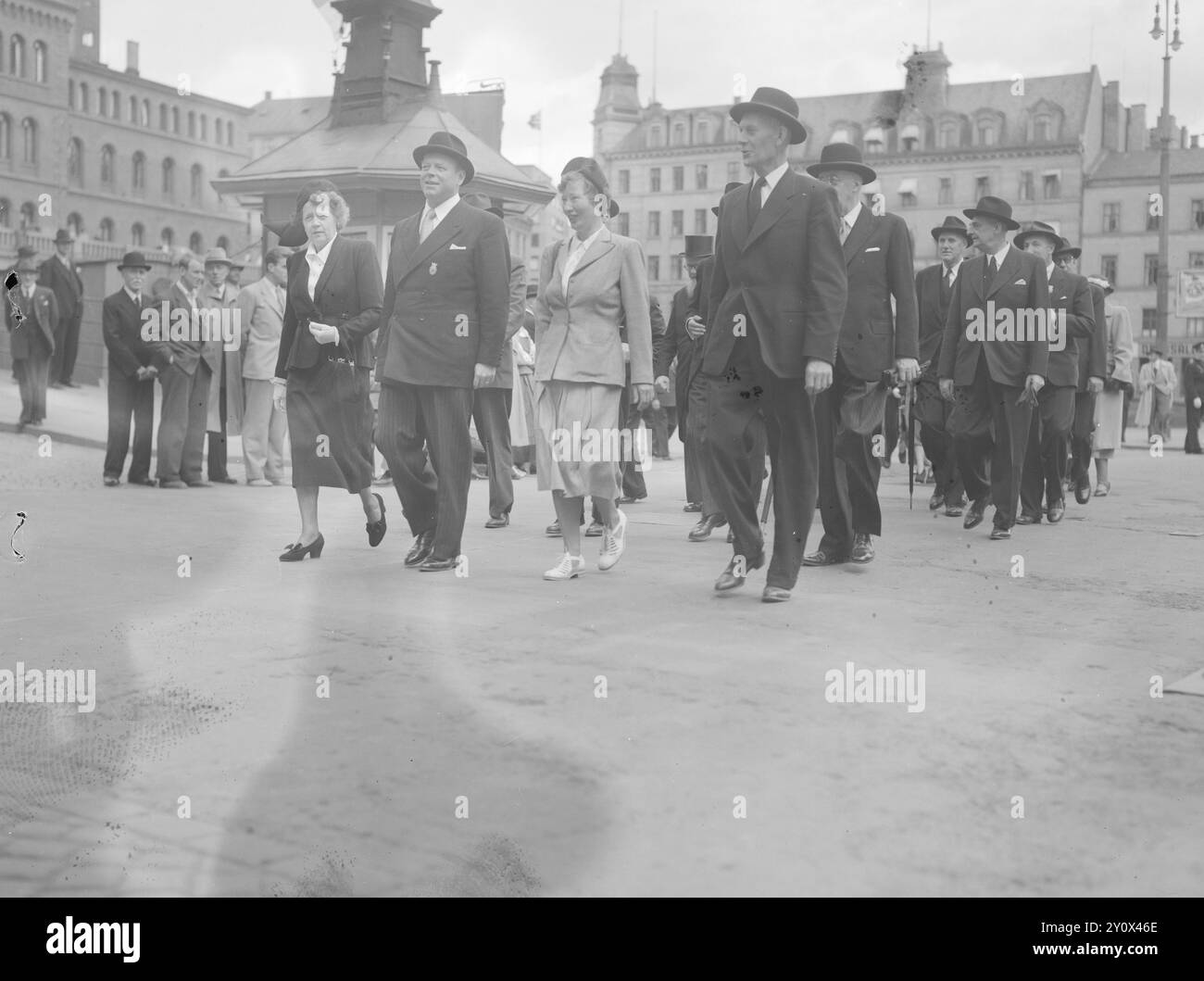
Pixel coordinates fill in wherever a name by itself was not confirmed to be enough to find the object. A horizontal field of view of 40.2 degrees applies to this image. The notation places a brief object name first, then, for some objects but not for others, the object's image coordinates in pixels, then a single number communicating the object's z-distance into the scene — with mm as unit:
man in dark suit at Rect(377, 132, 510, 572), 8297
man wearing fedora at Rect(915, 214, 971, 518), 12781
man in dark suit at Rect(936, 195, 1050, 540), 11016
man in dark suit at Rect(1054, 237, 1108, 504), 13406
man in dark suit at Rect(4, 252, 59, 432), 17609
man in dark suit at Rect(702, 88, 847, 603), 7484
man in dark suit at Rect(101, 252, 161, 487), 13688
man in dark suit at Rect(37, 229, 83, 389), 21250
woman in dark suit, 8664
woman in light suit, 8148
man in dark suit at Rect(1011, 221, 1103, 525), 12102
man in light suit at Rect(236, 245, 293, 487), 14289
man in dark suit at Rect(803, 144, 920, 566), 8859
